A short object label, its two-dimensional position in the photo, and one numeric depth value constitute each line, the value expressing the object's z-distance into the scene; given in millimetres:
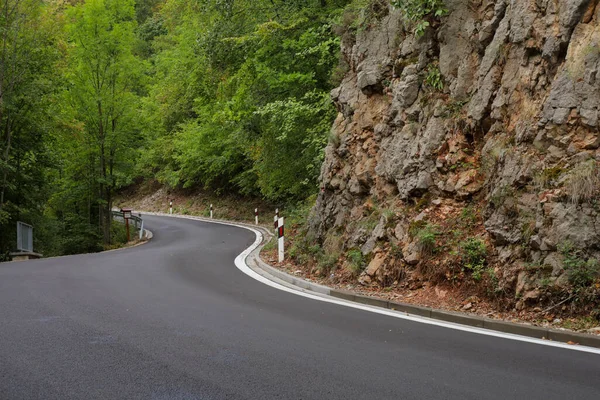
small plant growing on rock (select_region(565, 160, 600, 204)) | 6523
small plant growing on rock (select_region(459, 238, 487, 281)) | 7554
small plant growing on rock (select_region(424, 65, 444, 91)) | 10016
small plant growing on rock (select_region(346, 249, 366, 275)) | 9547
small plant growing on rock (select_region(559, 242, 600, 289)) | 6250
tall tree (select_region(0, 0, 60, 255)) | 19109
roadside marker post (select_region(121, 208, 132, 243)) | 25906
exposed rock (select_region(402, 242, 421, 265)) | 8523
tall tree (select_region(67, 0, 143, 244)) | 23906
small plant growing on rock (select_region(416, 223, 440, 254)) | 8383
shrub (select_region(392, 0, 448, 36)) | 9992
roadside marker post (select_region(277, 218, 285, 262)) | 12680
